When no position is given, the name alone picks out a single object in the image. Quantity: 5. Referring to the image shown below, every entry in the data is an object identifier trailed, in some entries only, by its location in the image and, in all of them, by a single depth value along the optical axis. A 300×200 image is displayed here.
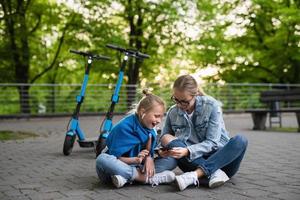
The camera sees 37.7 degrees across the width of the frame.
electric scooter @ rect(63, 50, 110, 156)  6.41
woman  4.02
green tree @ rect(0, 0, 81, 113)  17.59
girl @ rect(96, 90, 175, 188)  3.99
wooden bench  11.25
